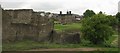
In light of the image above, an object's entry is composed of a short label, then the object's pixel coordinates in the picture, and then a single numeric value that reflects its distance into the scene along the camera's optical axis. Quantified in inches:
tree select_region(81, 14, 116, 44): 682.1
